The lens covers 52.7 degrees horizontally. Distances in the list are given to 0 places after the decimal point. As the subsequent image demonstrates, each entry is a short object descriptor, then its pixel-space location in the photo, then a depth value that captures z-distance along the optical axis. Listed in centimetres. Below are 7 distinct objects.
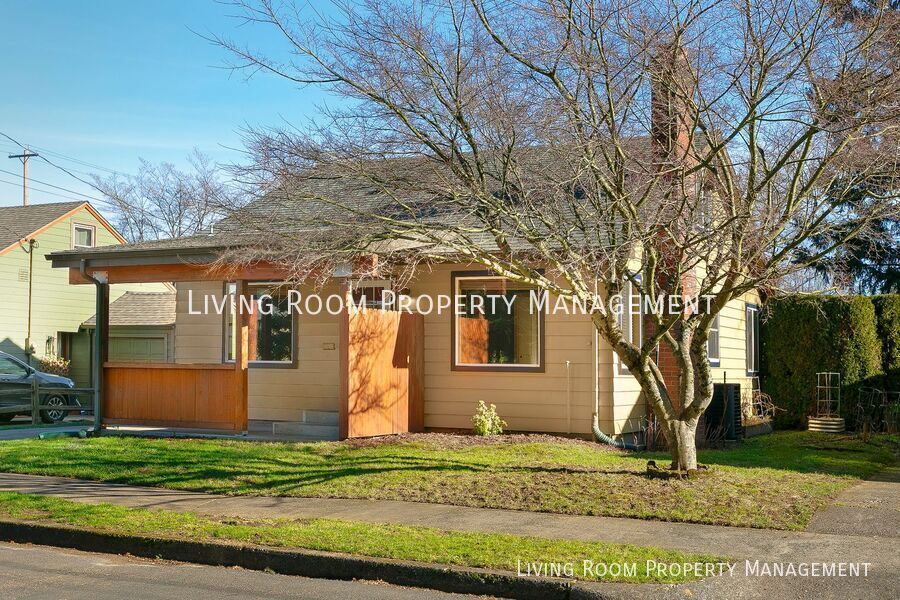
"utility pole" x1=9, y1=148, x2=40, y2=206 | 4159
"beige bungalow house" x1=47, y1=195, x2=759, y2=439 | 1425
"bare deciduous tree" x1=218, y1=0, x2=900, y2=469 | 905
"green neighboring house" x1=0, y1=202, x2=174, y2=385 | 2923
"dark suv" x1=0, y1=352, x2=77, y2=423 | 2130
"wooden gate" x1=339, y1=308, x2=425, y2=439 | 1365
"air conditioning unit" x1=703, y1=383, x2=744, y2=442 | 1555
